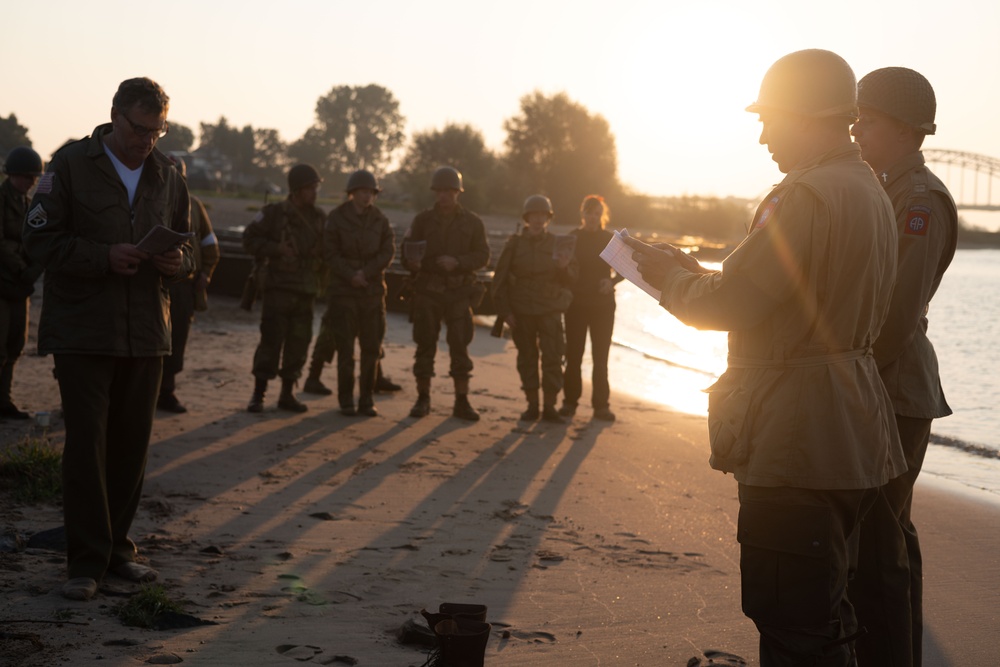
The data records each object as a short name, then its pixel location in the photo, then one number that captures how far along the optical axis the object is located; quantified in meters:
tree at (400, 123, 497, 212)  78.94
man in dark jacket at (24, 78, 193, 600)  5.08
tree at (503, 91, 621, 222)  80.19
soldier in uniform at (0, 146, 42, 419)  8.91
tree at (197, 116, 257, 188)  119.94
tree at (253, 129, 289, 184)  123.75
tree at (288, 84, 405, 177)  140.75
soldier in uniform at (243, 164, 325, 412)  10.41
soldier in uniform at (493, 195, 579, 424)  10.78
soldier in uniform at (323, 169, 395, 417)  10.41
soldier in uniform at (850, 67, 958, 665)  3.85
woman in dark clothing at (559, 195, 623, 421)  11.12
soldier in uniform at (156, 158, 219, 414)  9.88
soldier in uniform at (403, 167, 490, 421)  10.70
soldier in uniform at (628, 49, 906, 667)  3.18
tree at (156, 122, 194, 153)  122.67
